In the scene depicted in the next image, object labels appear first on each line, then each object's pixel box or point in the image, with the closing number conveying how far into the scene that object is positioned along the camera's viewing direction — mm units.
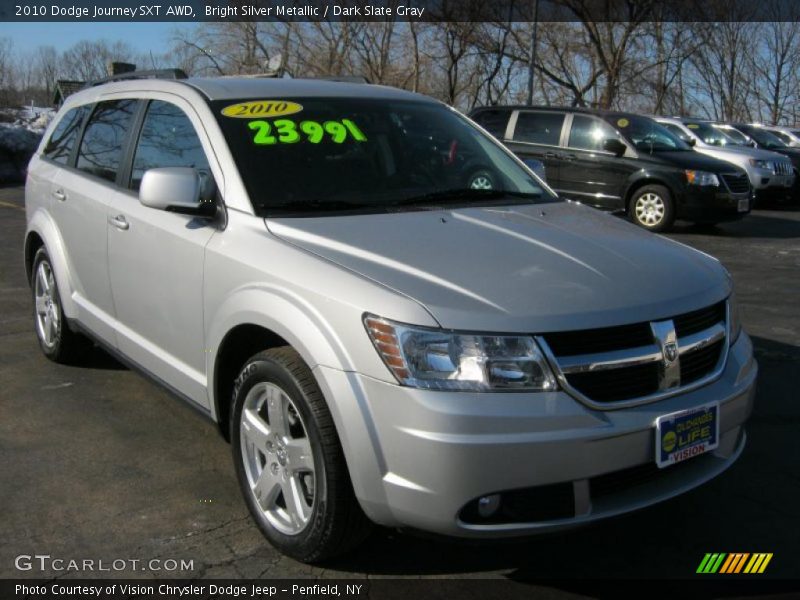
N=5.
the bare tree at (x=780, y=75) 39188
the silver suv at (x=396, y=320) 2607
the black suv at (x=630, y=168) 12070
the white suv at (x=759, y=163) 16156
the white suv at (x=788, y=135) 21453
